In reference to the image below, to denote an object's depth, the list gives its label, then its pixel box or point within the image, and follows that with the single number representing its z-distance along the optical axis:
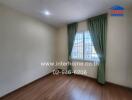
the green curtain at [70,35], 3.23
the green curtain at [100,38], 2.46
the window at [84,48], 2.90
